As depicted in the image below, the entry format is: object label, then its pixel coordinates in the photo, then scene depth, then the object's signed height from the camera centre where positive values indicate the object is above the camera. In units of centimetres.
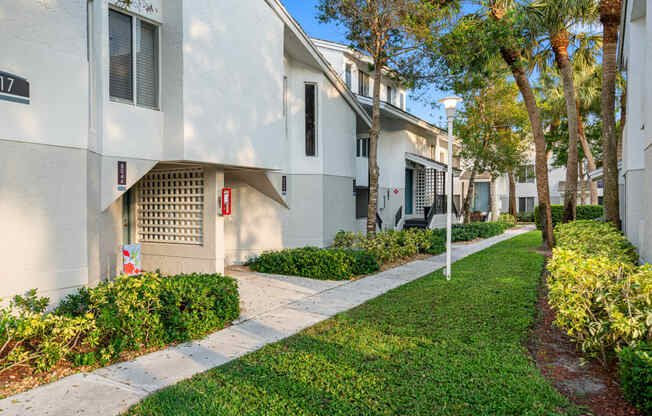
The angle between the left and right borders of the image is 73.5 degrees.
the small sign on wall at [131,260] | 820 -95
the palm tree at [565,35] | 1315 +564
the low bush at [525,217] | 3481 -93
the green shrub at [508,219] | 3044 -94
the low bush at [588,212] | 2744 -46
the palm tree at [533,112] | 1412 +318
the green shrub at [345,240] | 1370 -103
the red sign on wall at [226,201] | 989 +17
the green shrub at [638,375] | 364 -148
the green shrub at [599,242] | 728 -73
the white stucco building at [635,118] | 949 +202
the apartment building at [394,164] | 1880 +205
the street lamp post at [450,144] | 967 +143
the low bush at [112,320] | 496 -142
